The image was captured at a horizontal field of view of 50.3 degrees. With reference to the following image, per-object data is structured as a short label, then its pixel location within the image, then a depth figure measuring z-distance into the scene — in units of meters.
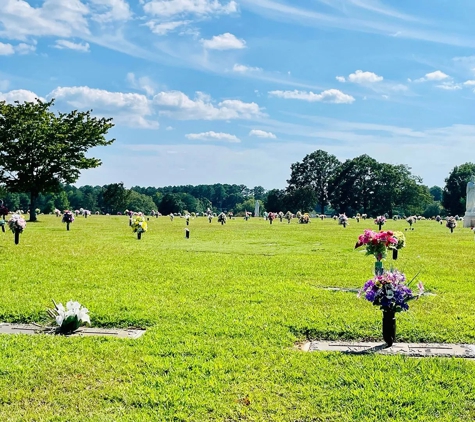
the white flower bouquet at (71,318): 6.57
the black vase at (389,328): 6.01
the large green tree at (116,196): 87.38
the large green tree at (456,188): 91.25
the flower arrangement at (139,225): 23.31
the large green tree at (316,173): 100.69
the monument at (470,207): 43.34
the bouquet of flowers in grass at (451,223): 34.22
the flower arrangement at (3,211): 33.22
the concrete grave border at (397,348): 5.85
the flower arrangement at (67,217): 30.03
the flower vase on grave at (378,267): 8.21
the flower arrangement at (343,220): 43.64
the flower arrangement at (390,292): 5.94
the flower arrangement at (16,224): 18.11
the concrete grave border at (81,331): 6.56
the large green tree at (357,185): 94.00
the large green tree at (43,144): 38.09
